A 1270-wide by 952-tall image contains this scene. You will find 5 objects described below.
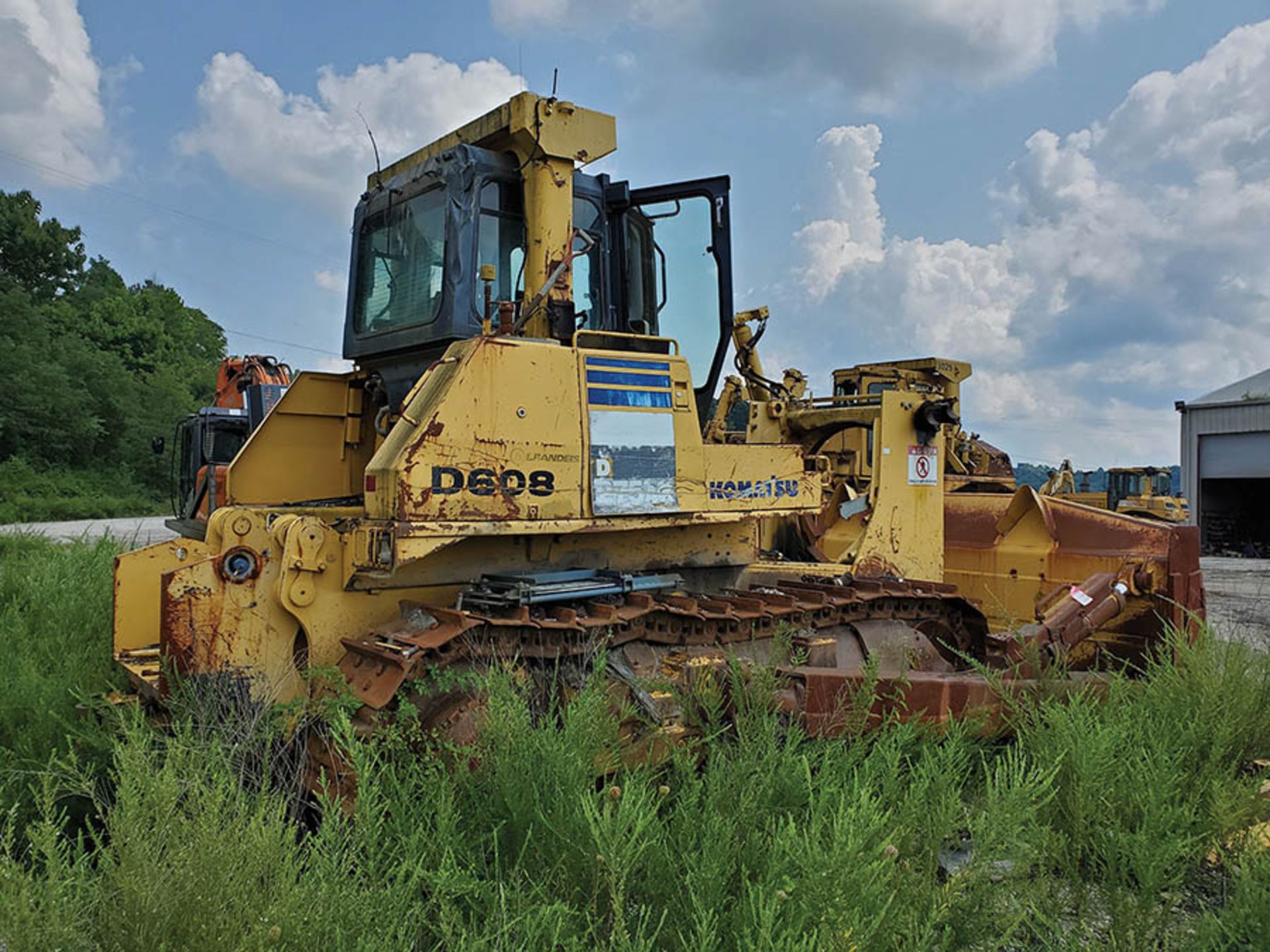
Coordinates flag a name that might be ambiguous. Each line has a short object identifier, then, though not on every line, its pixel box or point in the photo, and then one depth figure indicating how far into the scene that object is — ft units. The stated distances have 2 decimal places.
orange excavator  42.45
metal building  77.92
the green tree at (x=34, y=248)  138.21
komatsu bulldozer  13.44
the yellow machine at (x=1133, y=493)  61.21
